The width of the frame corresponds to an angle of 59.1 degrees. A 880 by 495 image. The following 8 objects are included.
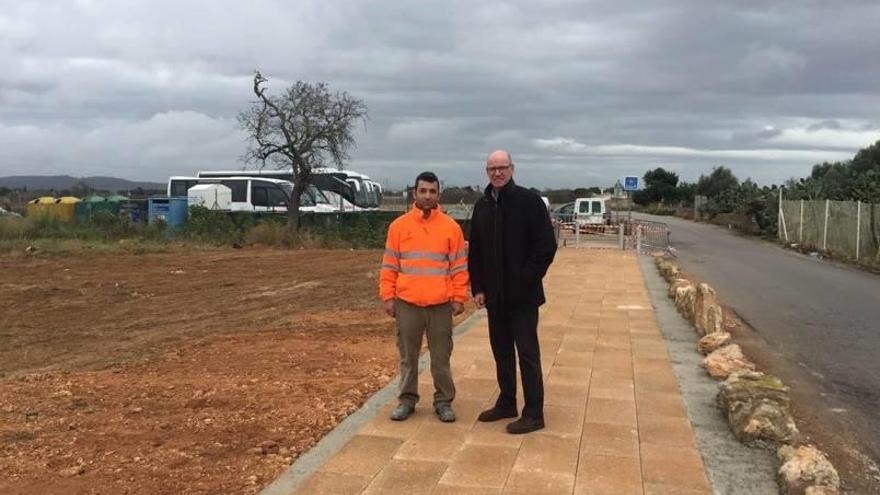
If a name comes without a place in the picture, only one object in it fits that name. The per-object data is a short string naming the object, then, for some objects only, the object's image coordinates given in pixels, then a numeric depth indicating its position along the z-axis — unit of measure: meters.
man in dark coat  5.02
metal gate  25.76
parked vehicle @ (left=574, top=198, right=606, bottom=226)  38.62
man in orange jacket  5.19
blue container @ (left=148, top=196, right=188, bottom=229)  27.62
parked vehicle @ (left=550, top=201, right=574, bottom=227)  34.30
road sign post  34.34
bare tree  27.27
